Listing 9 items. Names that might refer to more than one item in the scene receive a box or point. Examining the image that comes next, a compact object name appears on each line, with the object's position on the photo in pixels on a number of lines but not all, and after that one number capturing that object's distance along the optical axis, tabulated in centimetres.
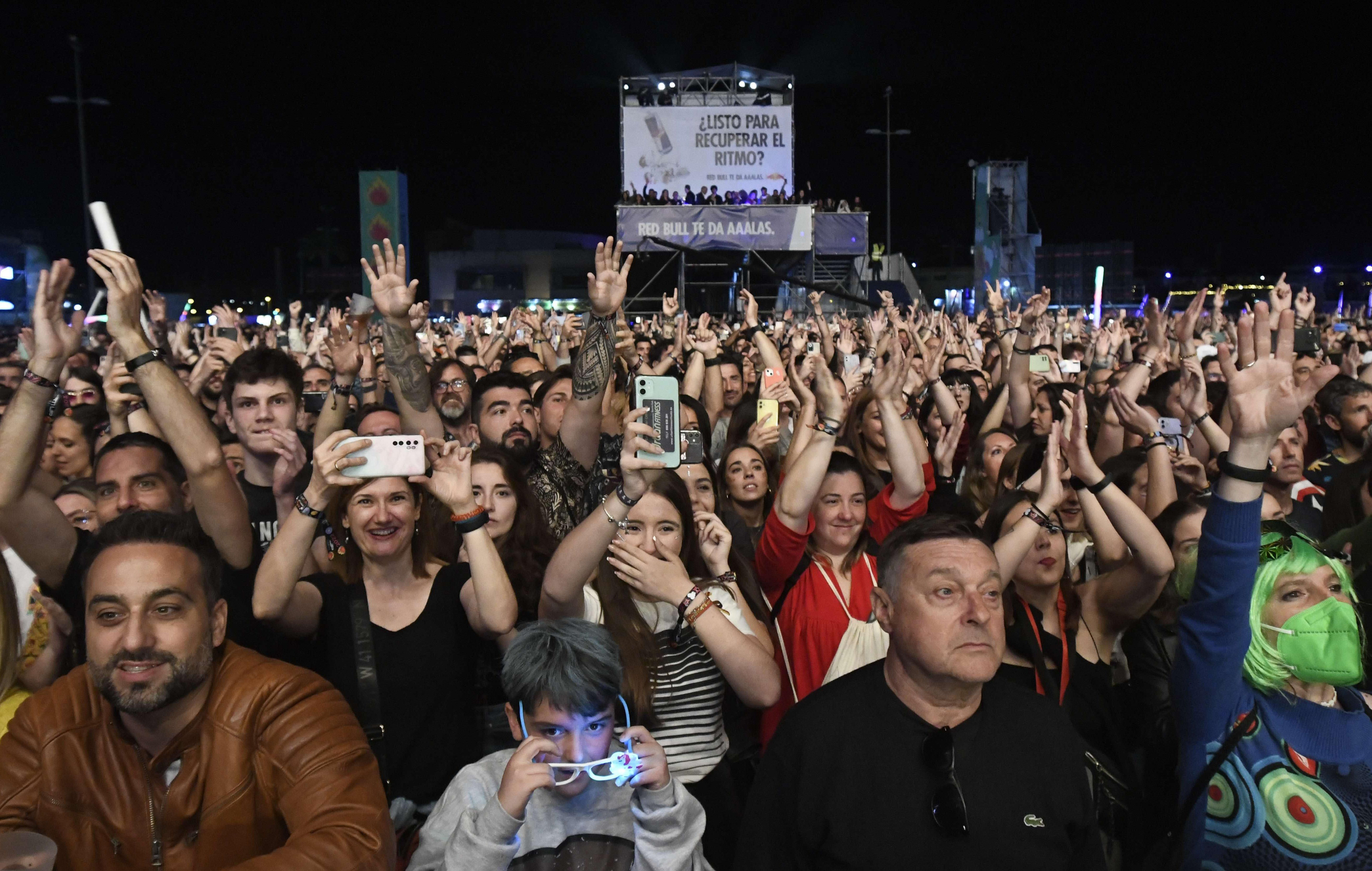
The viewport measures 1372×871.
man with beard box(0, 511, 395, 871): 246
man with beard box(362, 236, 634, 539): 487
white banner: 3034
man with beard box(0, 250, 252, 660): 326
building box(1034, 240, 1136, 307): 3497
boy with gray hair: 248
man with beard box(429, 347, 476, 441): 666
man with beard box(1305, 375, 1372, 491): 586
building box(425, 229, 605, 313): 5100
